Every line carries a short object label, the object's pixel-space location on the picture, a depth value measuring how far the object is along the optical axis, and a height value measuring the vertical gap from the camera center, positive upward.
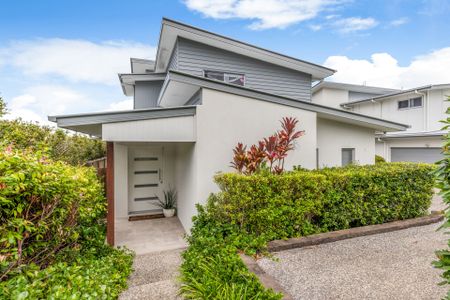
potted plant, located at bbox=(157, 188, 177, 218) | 8.85 -1.93
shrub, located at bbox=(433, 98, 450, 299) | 2.15 -0.32
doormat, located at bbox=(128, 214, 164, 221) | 8.53 -2.33
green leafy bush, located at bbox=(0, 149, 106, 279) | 2.68 -0.73
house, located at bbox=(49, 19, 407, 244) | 5.68 +0.76
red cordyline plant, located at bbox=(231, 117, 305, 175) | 5.93 -0.03
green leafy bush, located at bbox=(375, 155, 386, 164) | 14.95 -0.56
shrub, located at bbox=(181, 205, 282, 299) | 3.44 -1.92
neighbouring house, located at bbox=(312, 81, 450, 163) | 15.21 +2.30
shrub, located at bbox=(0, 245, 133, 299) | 2.66 -1.69
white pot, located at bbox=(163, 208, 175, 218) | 8.84 -2.20
